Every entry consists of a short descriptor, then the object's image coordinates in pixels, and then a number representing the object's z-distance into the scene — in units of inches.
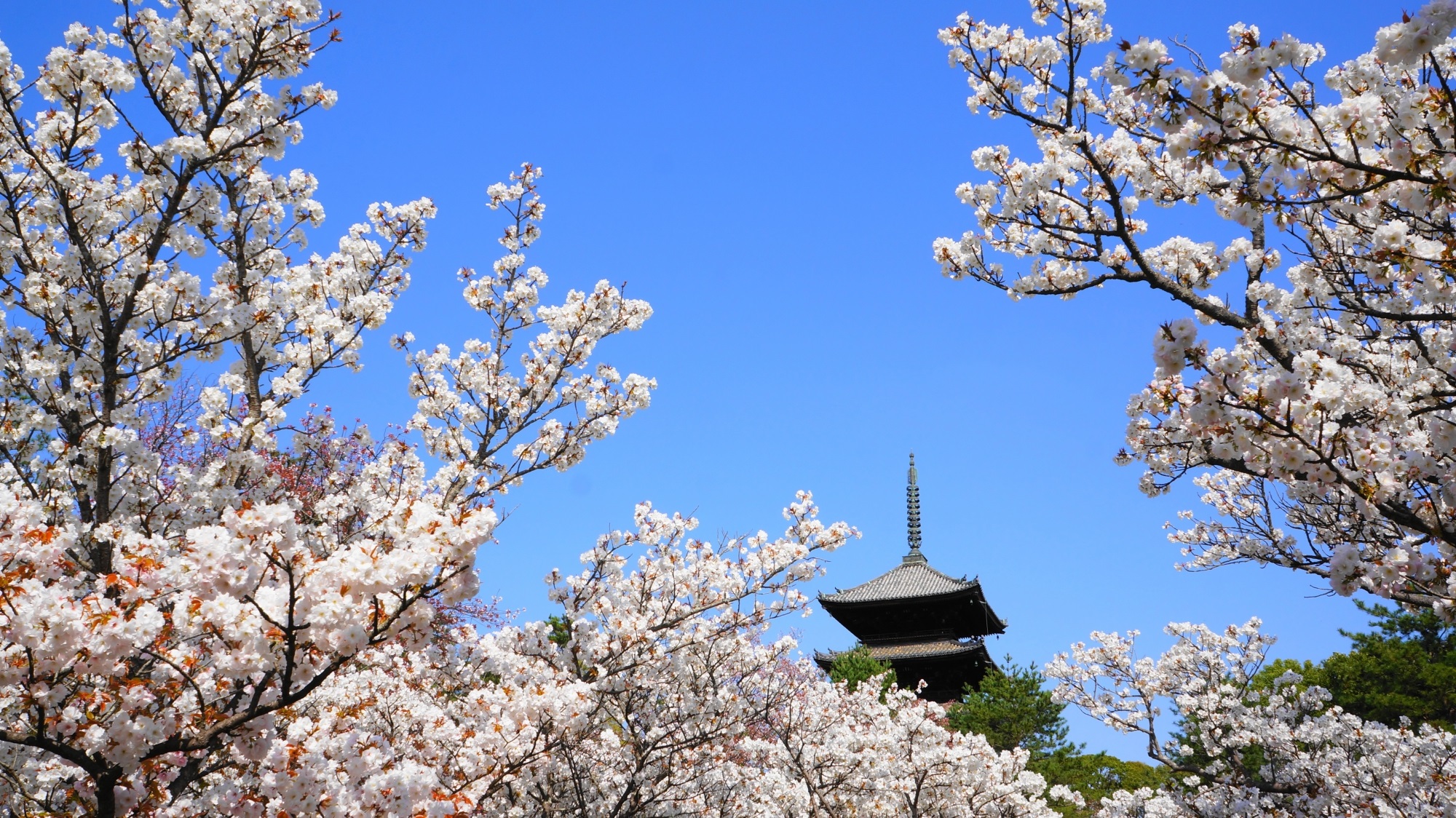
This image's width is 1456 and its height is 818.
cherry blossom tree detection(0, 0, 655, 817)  137.8
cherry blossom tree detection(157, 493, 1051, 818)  185.5
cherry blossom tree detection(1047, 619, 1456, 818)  390.6
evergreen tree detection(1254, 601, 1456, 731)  856.3
